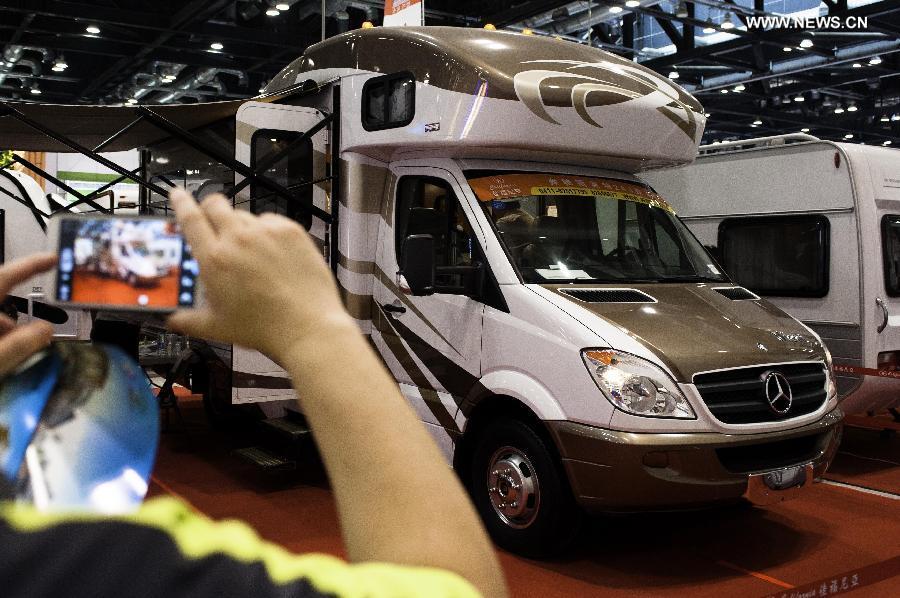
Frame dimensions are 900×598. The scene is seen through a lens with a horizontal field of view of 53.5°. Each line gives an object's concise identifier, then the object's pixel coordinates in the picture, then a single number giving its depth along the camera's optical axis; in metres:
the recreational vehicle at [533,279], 4.40
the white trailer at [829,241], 6.79
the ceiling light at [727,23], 13.20
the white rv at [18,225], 8.59
